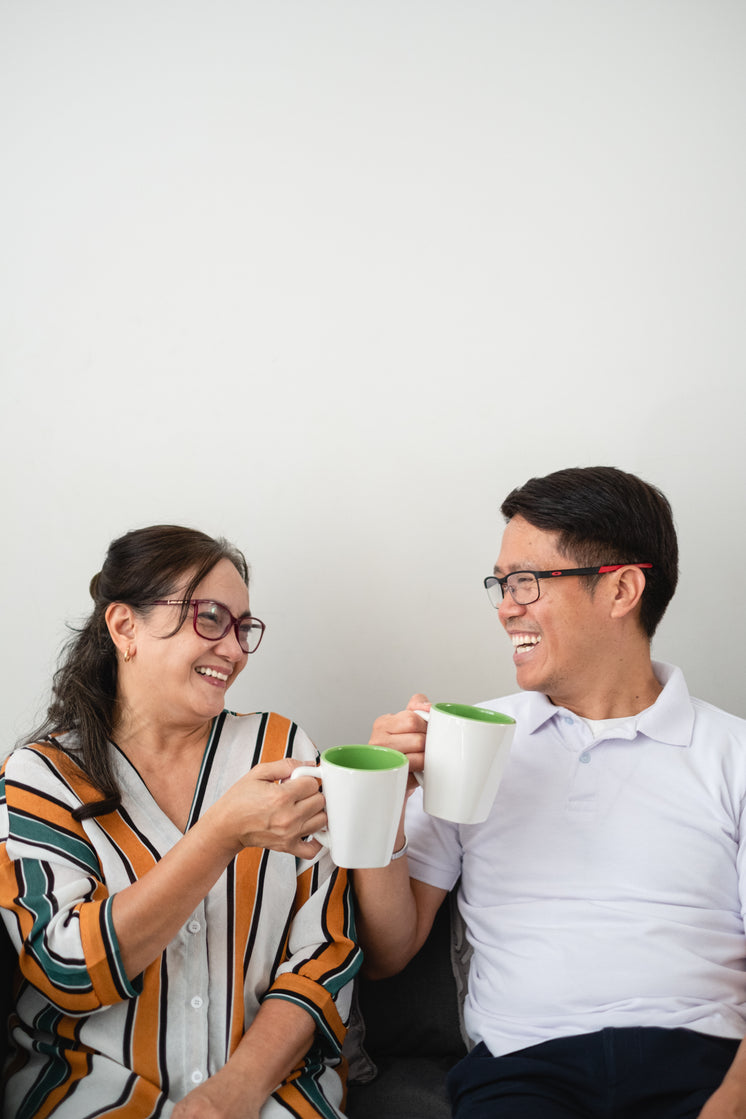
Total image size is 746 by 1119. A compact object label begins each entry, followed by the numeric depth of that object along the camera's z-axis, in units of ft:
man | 4.37
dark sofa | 5.28
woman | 4.02
